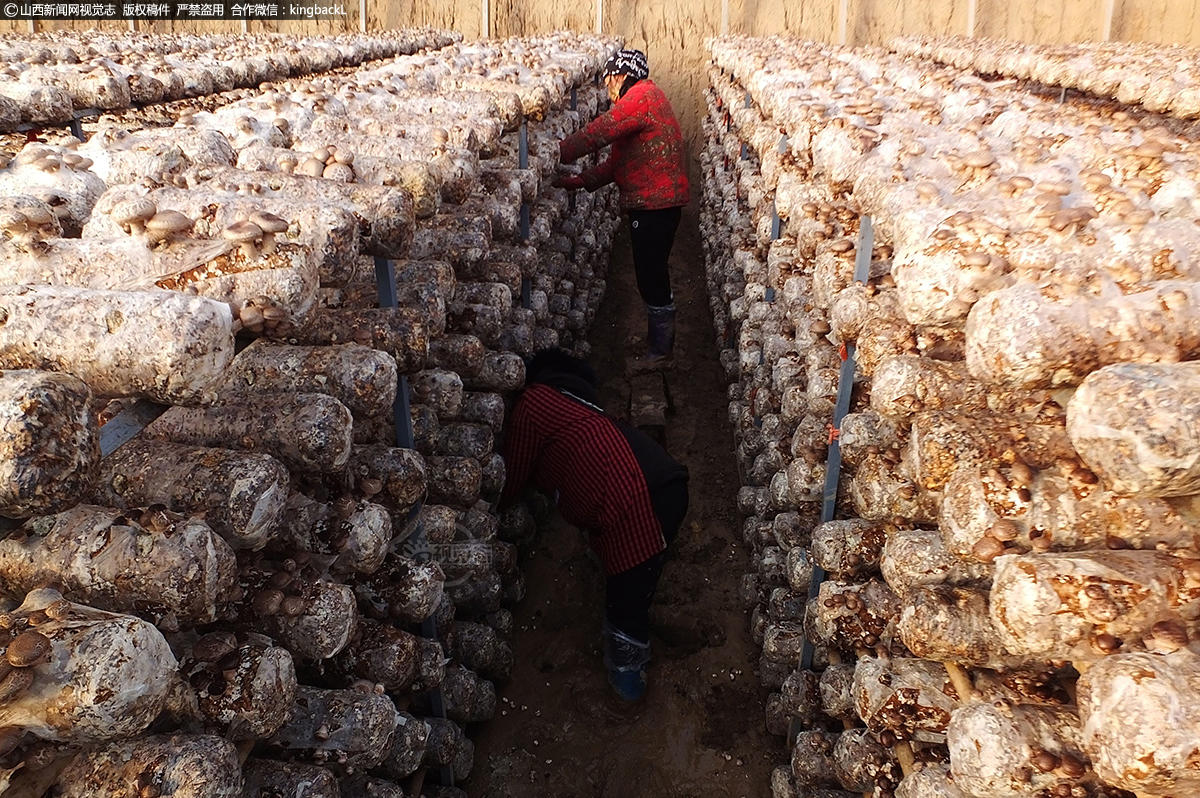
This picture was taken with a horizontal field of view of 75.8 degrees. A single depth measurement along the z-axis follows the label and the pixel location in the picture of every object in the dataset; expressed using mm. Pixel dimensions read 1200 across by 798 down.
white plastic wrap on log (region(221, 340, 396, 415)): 2338
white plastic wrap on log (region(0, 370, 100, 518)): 1260
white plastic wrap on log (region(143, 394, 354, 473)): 2053
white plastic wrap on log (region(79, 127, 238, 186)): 2689
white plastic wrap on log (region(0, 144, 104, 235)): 2400
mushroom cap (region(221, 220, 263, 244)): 1976
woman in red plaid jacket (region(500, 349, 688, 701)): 3754
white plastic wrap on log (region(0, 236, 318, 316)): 1930
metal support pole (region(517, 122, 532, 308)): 5118
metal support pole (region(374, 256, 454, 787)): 2781
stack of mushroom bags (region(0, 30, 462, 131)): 4152
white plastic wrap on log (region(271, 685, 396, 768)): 2117
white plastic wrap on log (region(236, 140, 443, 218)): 2873
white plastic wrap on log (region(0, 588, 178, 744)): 1238
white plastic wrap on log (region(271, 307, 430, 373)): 2645
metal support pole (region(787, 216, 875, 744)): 2797
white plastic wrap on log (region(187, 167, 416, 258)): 2473
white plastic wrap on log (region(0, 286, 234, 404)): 1533
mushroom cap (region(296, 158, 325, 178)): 2770
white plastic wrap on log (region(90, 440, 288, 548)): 1758
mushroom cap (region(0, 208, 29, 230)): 1979
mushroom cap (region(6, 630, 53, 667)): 1215
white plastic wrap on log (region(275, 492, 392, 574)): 2215
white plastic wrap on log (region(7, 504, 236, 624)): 1491
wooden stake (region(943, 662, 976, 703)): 1932
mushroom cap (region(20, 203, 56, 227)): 2018
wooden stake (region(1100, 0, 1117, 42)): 12109
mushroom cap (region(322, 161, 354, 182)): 2764
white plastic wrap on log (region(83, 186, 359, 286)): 2135
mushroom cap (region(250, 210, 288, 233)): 2010
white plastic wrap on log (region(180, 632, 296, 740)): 1662
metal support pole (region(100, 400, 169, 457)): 1611
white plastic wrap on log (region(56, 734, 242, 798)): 1393
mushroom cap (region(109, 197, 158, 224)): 1986
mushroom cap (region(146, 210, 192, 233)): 1982
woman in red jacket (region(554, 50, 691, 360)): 6195
